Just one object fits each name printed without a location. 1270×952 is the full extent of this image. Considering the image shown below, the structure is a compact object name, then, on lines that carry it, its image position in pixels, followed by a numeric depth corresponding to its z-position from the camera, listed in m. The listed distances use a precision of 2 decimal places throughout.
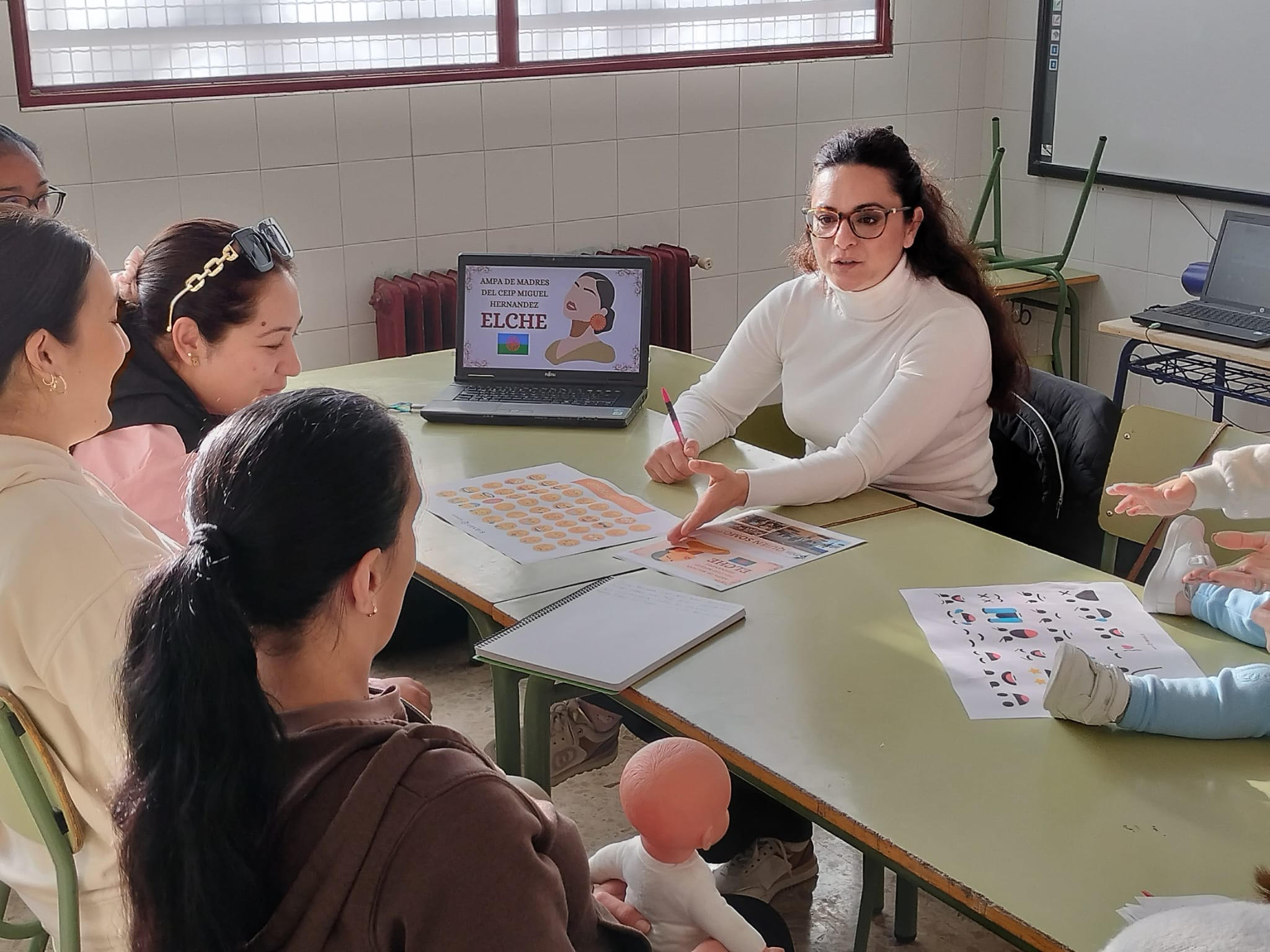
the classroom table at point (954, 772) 1.26
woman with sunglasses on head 2.06
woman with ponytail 0.97
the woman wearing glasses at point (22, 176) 2.32
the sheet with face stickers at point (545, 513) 2.14
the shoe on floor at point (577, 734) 2.49
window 3.62
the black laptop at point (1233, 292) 4.14
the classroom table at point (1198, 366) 4.08
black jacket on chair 2.43
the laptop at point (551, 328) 2.91
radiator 4.12
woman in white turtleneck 2.40
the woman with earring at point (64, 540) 1.33
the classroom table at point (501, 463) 2.01
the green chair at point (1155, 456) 2.22
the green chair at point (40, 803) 1.34
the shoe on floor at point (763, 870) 2.28
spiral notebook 1.69
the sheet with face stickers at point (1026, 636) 1.62
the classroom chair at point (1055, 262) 4.88
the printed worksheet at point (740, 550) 2.00
